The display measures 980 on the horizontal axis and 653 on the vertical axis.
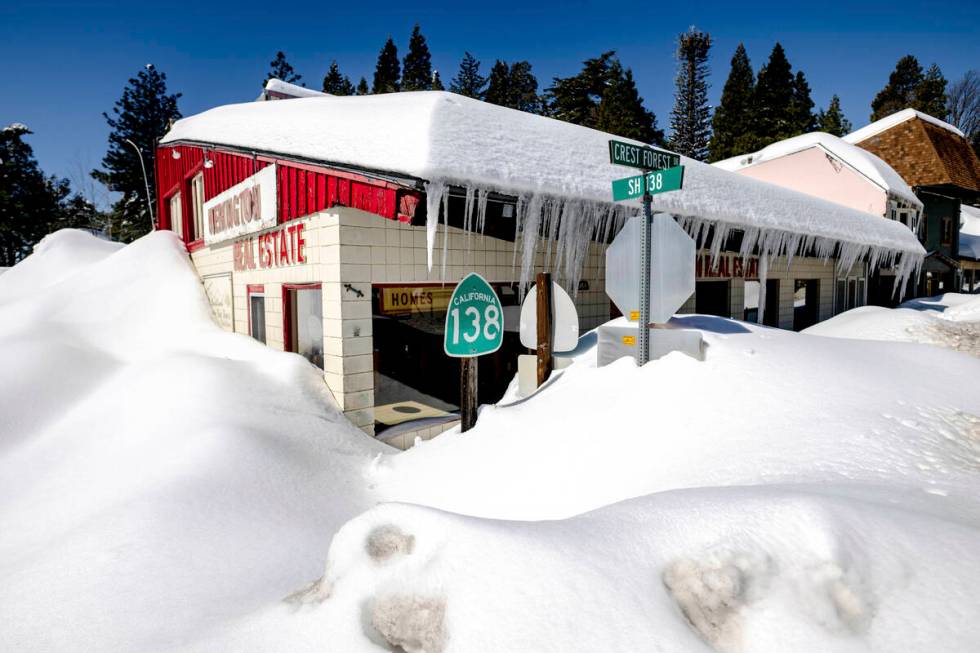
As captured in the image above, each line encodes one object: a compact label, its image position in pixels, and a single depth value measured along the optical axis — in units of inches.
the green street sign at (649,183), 169.3
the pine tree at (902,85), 1566.2
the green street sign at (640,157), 172.7
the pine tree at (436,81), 1936.5
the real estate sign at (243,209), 278.2
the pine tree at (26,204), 1246.9
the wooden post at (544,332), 226.7
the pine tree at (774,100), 1318.9
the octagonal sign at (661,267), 180.9
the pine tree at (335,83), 1908.2
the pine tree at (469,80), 2101.4
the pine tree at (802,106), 1410.8
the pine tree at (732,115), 1355.8
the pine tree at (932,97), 1438.2
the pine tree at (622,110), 1291.8
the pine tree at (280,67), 1699.1
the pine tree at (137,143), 1282.0
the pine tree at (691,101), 1574.8
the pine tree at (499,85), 2014.0
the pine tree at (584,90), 1501.0
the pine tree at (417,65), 1999.3
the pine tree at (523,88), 2009.1
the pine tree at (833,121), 1428.4
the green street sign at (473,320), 209.2
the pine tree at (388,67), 1991.9
